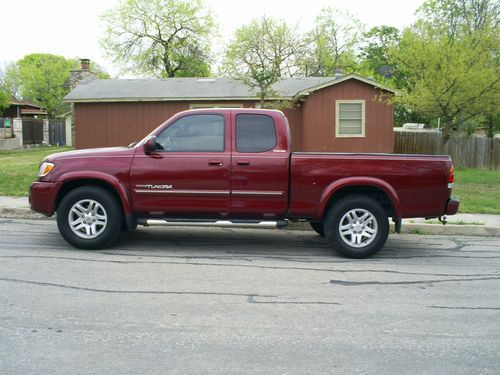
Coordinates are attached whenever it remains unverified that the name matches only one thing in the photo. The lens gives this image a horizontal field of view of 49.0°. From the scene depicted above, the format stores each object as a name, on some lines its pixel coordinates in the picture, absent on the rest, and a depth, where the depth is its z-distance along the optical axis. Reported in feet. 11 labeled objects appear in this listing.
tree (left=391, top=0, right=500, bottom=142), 60.85
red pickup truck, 23.86
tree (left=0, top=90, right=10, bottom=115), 119.24
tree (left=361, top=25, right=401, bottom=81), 167.84
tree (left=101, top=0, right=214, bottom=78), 136.98
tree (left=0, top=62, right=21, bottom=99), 256.73
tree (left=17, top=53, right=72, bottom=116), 222.89
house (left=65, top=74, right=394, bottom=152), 66.33
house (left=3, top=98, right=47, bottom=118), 161.07
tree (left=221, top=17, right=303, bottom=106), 58.44
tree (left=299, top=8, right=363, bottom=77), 142.44
